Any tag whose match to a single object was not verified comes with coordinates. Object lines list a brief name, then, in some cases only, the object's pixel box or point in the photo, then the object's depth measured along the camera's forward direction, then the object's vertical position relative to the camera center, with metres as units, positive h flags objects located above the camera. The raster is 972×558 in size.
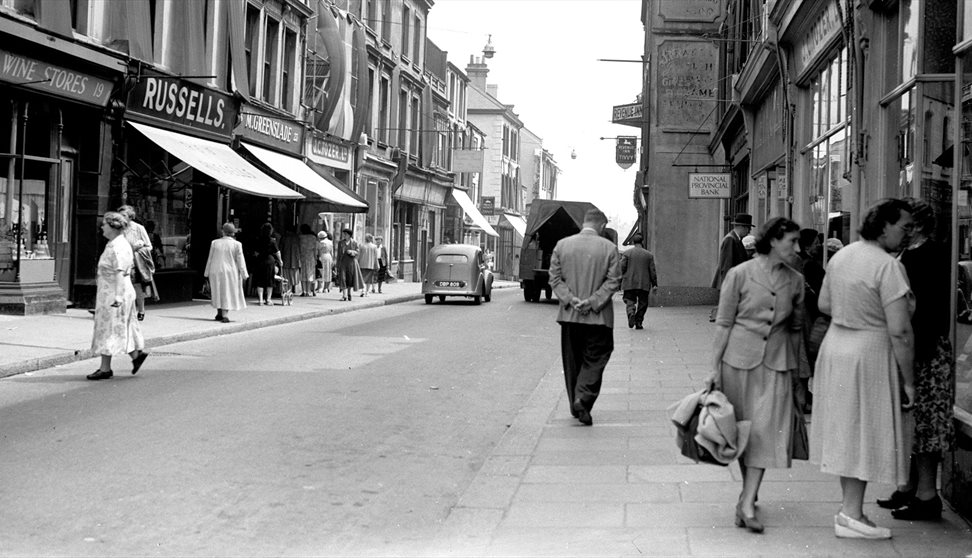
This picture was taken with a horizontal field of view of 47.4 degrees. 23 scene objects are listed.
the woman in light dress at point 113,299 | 11.17 -0.34
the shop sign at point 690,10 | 32.88 +8.03
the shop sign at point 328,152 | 32.25 +3.64
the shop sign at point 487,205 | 68.38 +4.34
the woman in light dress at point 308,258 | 26.84 +0.30
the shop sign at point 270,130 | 26.50 +3.53
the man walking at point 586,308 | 9.24 -0.26
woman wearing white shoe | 5.30 -0.40
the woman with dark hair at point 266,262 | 24.12 +0.16
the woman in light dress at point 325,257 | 29.23 +0.36
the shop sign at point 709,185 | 27.44 +2.36
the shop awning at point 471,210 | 54.62 +3.25
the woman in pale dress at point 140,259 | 13.47 +0.09
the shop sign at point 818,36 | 14.26 +3.47
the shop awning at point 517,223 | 73.31 +3.57
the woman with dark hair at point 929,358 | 5.73 -0.38
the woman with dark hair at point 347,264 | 28.06 +0.17
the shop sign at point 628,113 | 42.19 +6.32
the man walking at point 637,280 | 20.44 -0.04
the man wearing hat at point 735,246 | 15.12 +0.48
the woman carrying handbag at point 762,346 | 5.72 -0.34
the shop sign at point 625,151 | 50.25 +5.79
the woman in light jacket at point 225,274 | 18.62 -0.10
